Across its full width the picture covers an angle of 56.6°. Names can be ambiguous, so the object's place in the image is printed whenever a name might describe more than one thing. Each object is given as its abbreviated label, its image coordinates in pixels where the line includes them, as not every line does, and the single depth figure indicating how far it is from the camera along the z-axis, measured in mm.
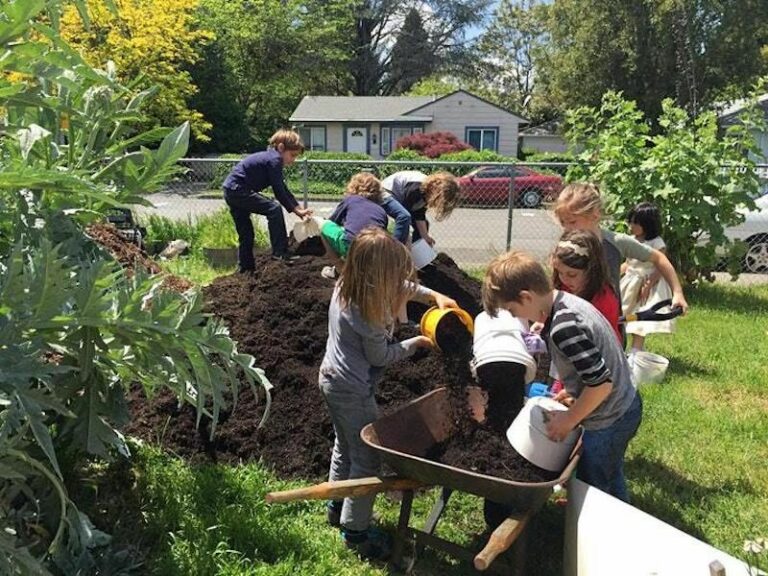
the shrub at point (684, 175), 7344
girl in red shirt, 3100
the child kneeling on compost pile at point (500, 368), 2844
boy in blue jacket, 6656
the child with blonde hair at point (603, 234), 3662
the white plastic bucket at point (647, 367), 4758
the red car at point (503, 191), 18531
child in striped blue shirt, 2678
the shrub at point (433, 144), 28594
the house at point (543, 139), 41438
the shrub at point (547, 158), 26028
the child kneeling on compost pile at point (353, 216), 4840
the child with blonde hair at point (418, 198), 5289
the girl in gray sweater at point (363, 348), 2957
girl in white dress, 5145
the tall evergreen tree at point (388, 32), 44031
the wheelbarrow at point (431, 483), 2566
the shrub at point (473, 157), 25128
